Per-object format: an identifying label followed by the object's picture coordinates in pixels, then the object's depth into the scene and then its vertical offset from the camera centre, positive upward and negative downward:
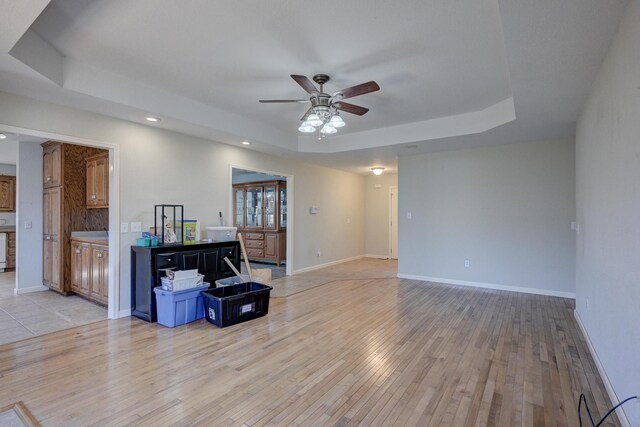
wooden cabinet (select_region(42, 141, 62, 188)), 4.95 +0.74
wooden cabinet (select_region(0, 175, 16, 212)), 7.49 +0.42
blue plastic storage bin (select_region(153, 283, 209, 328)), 3.65 -1.06
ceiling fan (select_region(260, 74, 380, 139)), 3.02 +1.11
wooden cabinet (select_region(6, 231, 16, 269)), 6.84 -0.75
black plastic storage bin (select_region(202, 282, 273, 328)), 3.63 -1.03
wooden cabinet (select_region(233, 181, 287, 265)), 8.30 -0.14
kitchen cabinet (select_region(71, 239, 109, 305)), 4.32 -0.80
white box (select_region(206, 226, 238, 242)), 4.82 -0.31
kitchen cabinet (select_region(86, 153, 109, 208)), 4.59 +0.44
